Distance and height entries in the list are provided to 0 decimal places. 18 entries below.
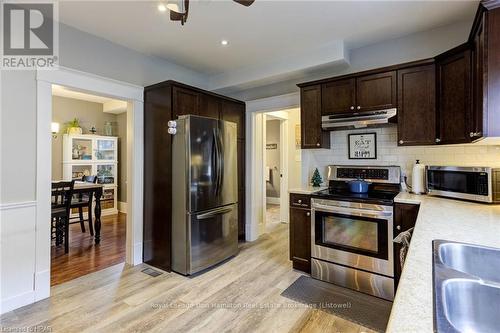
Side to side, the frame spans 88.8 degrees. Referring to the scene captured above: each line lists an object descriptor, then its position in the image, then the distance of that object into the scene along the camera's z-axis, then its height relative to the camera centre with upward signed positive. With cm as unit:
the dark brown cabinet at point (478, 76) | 183 +69
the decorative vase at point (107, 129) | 621 +96
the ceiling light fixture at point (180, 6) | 157 +101
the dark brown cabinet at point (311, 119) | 312 +61
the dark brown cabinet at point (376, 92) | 266 +82
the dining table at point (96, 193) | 387 -40
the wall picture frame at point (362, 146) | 304 +27
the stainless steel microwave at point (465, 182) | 202 -13
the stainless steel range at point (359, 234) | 240 -68
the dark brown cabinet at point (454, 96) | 218 +65
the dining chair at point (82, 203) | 398 -54
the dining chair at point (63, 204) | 336 -48
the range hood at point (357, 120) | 264 +52
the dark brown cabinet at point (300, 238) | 291 -82
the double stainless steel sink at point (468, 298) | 84 -45
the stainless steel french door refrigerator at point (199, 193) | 283 -30
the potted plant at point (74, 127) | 544 +89
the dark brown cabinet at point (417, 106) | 250 +62
